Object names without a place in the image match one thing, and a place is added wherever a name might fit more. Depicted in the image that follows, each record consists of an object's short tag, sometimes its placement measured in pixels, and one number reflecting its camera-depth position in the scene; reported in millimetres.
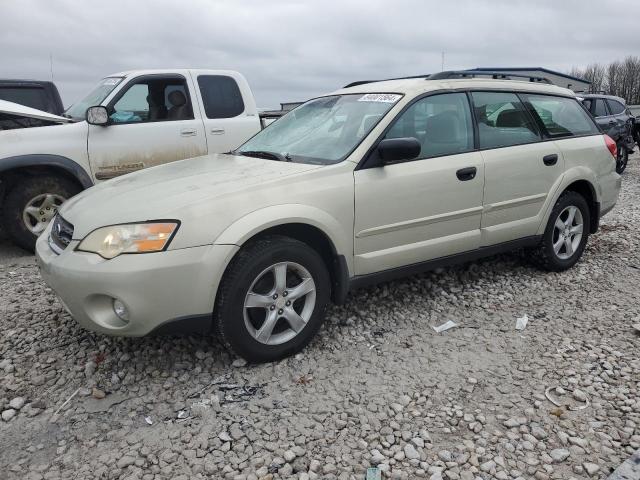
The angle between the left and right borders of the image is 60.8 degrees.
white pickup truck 5312
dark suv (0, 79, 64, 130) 6875
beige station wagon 2826
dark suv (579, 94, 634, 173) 11992
